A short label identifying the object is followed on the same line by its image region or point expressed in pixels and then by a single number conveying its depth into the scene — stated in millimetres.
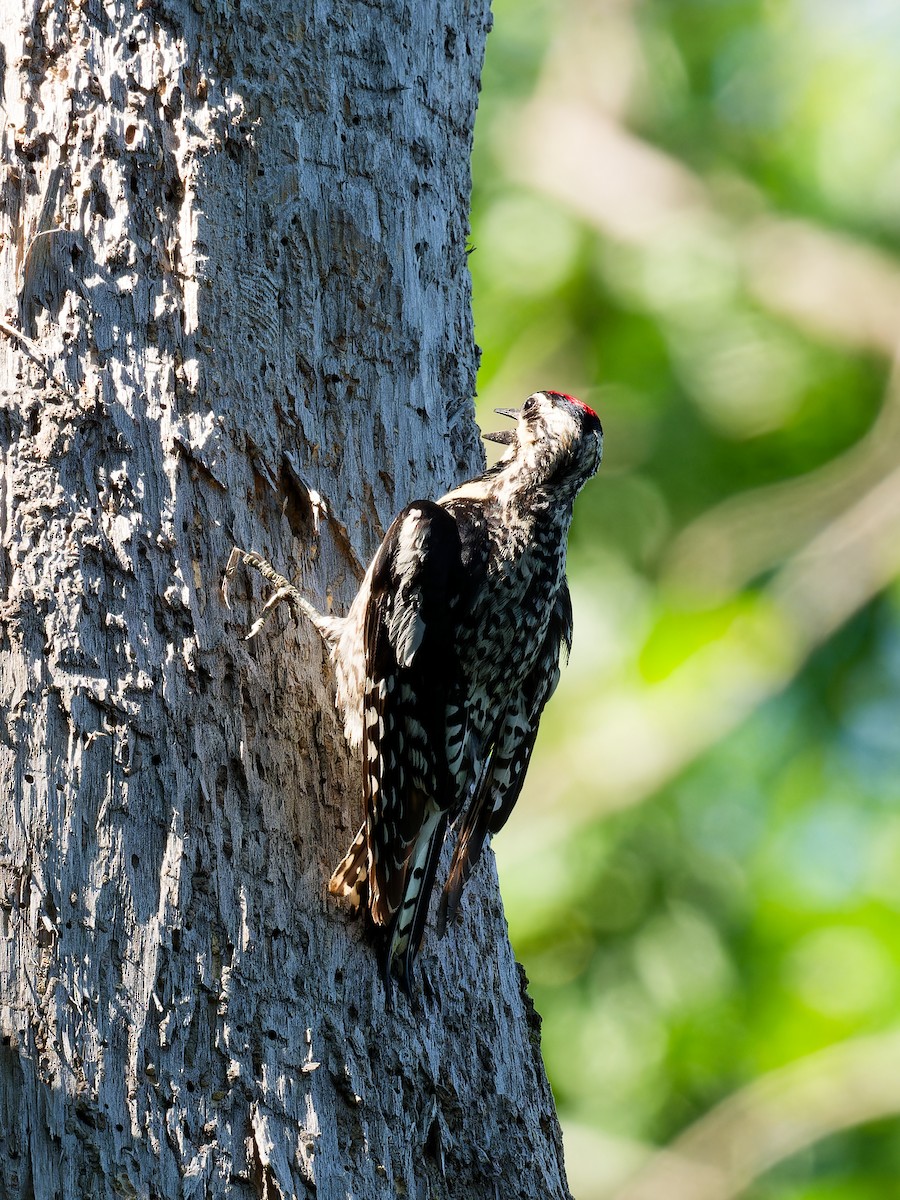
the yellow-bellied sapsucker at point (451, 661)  5152
